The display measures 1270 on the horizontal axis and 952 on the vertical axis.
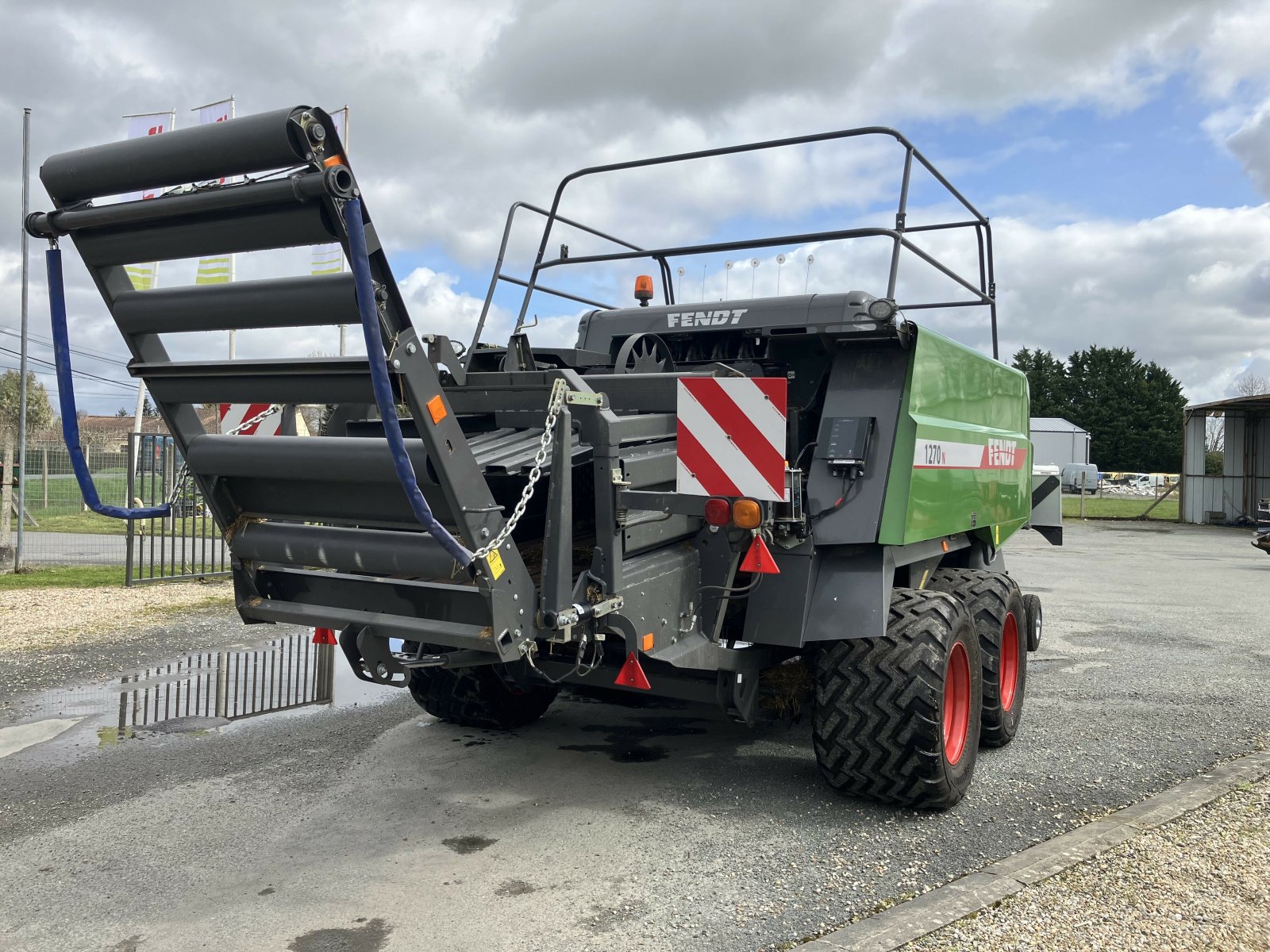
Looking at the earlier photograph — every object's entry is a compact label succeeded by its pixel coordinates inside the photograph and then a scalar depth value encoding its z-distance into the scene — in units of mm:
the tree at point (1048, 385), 56906
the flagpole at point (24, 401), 10969
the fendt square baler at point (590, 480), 2900
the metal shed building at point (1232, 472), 25203
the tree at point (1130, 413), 53156
